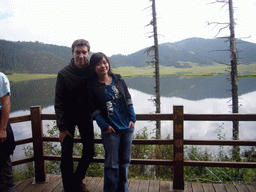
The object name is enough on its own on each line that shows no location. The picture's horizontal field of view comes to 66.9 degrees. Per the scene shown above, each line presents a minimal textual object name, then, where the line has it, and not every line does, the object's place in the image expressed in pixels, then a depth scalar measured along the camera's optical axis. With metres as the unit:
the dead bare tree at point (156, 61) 9.93
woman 2.39
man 2.47
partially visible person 2.11
